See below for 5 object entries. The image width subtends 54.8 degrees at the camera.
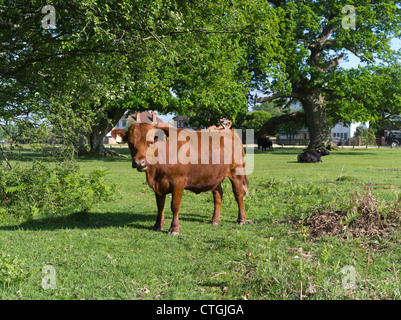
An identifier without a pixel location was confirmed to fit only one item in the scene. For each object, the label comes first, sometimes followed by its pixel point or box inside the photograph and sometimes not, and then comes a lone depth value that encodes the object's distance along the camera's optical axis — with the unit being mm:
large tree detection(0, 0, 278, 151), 10211
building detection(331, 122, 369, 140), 92000
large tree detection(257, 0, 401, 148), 34844
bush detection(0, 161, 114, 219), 9000
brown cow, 6734
